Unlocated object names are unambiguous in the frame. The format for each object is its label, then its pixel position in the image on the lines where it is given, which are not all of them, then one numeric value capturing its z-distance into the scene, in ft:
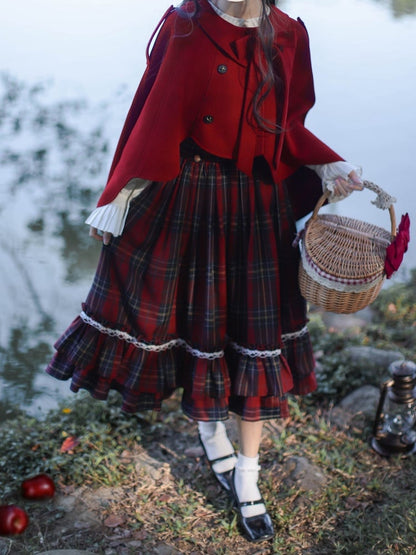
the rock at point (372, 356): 9.99
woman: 6.33
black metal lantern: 8.29
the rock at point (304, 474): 8.07
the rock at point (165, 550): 7.16
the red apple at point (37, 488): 7.70
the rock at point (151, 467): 8.26
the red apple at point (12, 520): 7.20
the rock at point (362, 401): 9.25
